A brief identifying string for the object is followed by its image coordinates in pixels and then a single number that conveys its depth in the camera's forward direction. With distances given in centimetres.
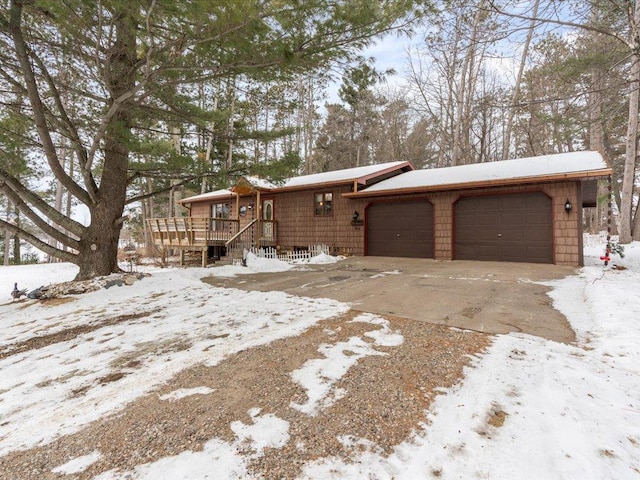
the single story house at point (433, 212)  831
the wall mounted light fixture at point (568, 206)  808
